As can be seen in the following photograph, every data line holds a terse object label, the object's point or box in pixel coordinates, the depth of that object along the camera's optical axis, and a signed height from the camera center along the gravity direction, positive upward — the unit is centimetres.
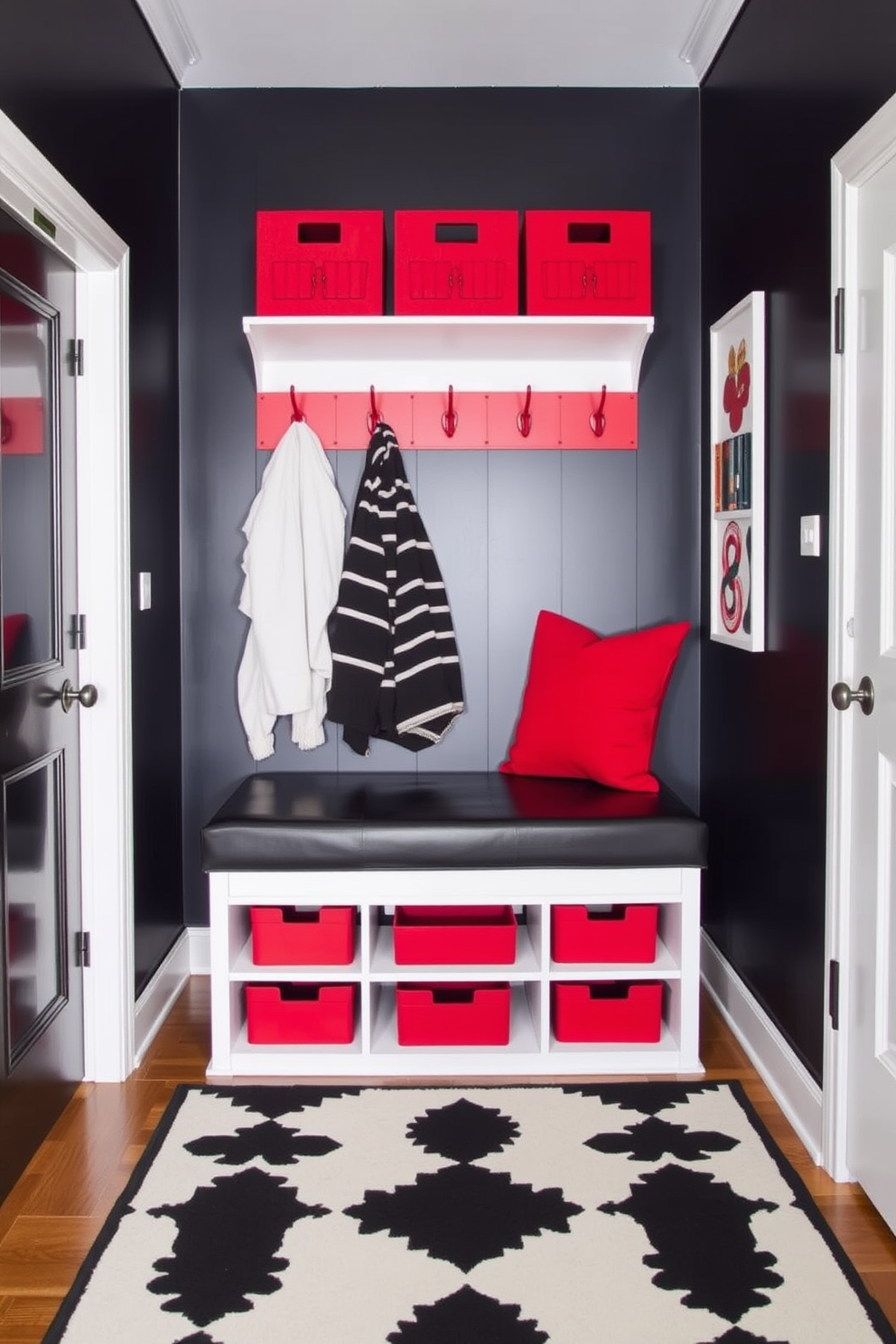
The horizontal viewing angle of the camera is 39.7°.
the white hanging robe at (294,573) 350 +6
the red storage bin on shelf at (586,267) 338 +89
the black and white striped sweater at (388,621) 347 -7
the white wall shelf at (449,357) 339 +69
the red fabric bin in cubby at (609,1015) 303 -103
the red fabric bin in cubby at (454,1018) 300 -103
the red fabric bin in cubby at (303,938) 301 -83
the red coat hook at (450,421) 358 +50
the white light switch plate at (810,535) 257 +12
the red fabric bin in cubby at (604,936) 304 -84
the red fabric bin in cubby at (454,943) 303 -85
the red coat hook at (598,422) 361 +50
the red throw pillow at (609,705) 329 -30
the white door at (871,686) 220 -17
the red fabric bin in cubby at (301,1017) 302 -103
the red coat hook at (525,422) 358 +50
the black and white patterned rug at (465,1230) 196 -113
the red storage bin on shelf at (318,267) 336 +89
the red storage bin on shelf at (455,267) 336 +88
